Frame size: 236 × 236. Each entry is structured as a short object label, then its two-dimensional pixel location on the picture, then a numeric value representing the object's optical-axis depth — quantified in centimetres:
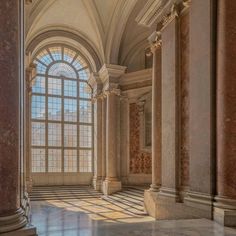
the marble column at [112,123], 1381
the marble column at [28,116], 1300
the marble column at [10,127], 327
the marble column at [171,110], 642
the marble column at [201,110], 506
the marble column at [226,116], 468
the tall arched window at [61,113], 1584
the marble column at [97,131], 1483
